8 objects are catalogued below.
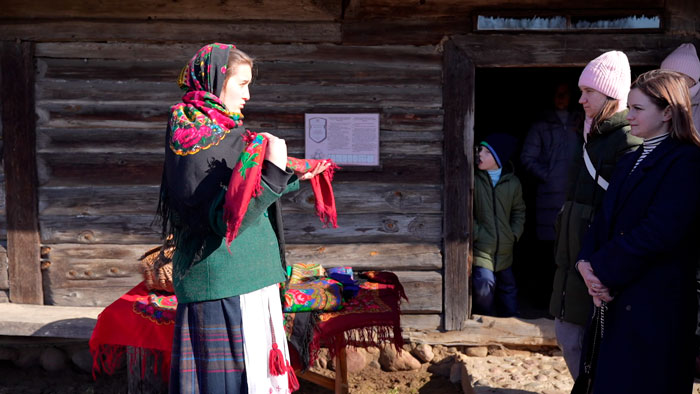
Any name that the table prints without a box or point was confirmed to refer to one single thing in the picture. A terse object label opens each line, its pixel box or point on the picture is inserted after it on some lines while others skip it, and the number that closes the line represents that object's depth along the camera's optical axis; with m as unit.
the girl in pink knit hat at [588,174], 3.12
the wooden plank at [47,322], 4.60
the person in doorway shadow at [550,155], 6.22
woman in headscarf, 2.38
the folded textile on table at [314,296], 3.69
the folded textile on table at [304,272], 4.05
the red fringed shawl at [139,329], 3.58
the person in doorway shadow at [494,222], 5.41
